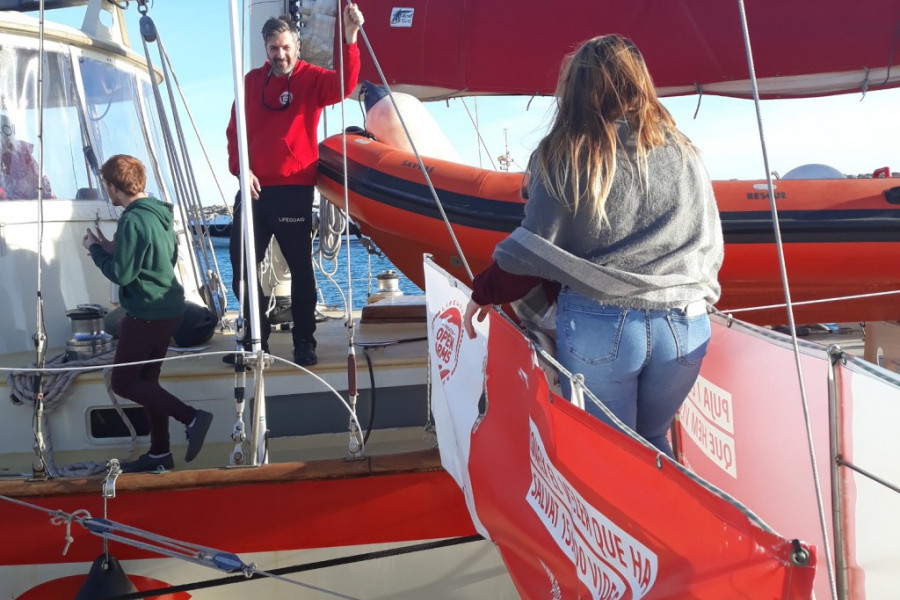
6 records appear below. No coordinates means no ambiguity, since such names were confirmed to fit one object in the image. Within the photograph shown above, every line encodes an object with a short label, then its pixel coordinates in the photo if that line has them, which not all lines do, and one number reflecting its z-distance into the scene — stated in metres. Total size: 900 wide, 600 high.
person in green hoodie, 3.12
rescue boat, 3.57
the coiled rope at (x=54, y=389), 3.34
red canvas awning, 4.98
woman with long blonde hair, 1.71
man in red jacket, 3.67
